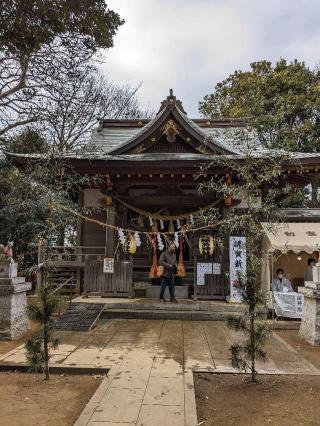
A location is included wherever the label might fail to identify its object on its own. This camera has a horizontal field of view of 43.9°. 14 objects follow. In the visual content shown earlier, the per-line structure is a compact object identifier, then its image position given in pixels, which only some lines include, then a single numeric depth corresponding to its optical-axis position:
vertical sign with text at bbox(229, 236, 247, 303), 11.46
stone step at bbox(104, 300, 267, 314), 10.48
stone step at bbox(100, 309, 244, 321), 10.17
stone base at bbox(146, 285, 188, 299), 12.22
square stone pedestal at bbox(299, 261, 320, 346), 7.96
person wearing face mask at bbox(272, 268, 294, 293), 11.12
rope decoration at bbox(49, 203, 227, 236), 11.59
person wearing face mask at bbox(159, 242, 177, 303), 10.89
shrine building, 11.69
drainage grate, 8.99
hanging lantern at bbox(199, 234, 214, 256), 12.12
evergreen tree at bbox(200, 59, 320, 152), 21.56
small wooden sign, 11.65
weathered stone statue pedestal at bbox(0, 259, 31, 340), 8.13
